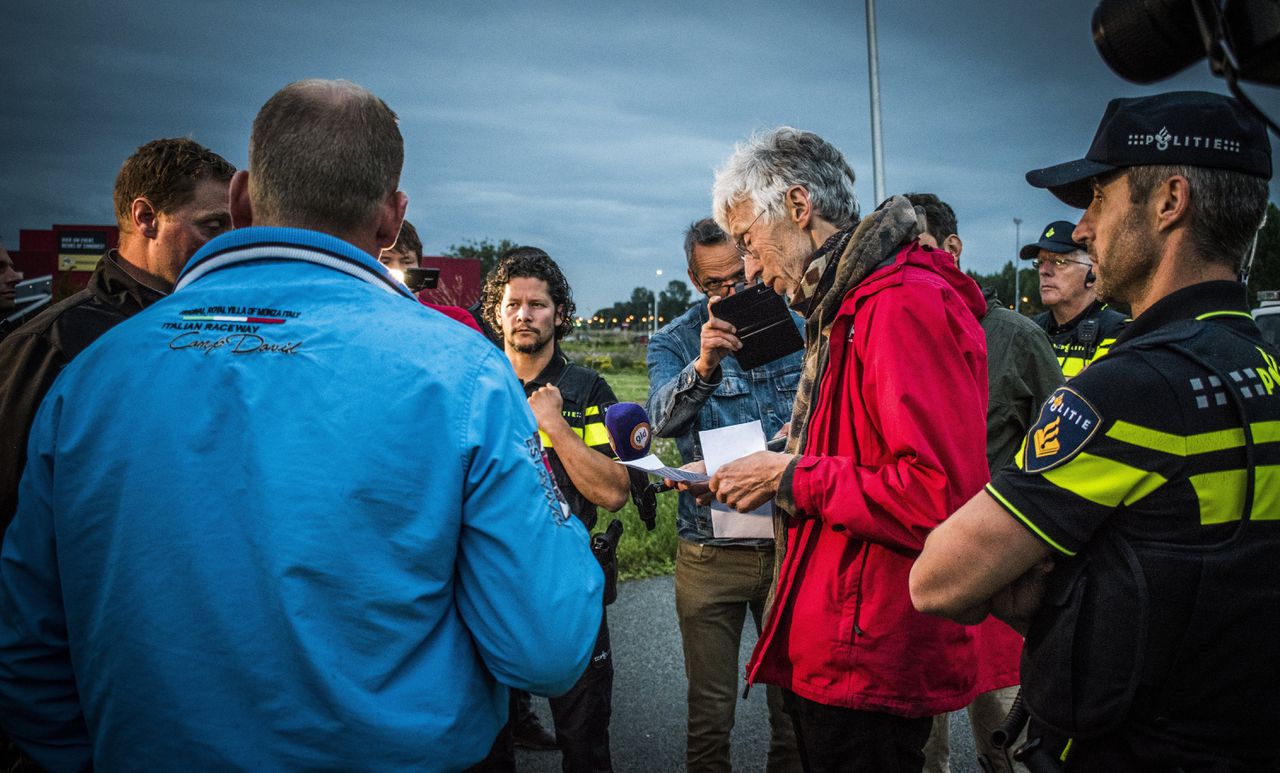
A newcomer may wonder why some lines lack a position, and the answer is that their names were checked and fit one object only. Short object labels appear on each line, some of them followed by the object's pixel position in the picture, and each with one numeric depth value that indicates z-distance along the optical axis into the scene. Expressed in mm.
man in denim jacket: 3105
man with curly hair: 3213
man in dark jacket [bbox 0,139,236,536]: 2836
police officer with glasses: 5199
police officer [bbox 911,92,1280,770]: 1345
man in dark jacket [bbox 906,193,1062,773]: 3369
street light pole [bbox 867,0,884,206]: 9812
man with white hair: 1837
